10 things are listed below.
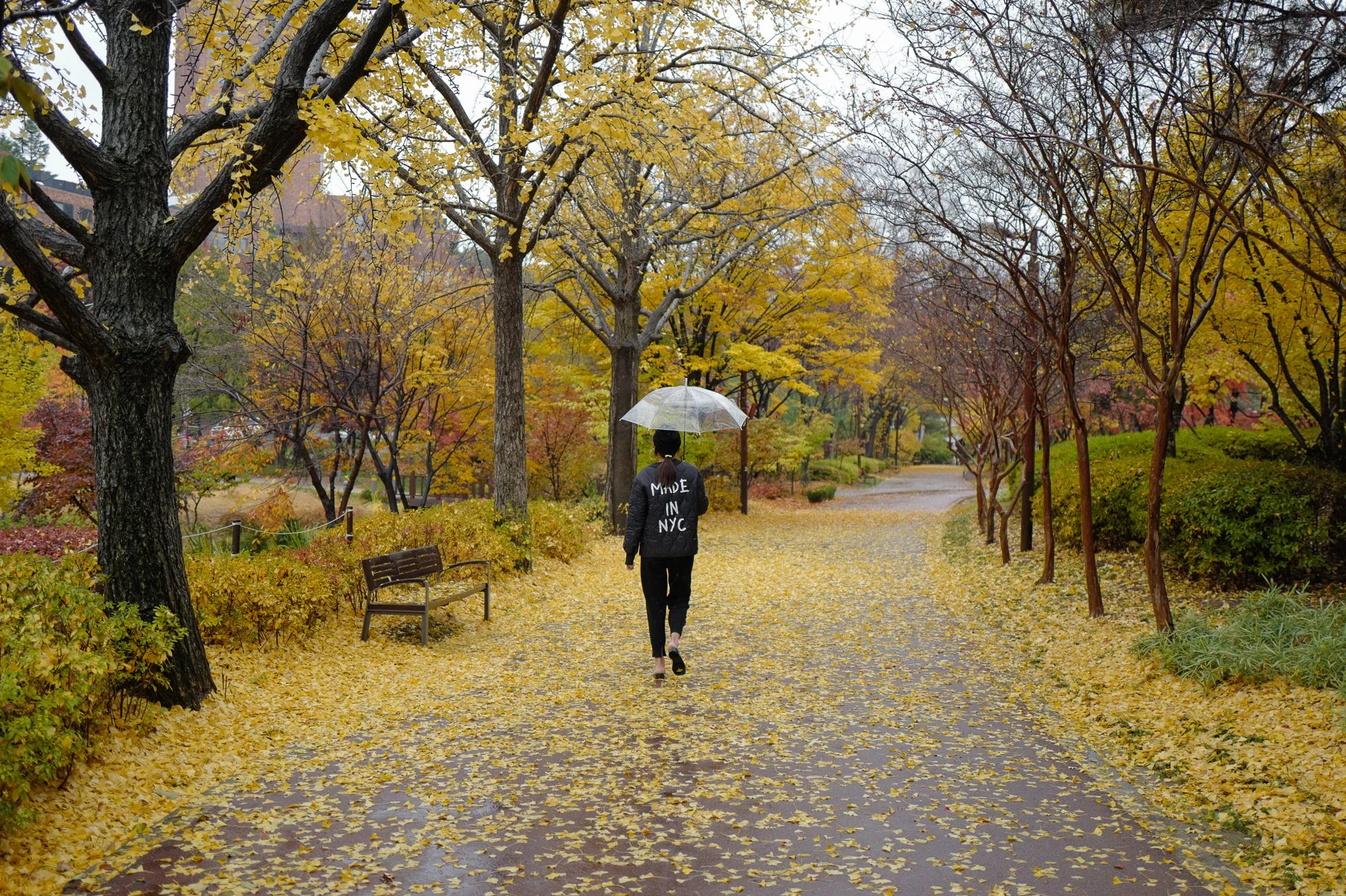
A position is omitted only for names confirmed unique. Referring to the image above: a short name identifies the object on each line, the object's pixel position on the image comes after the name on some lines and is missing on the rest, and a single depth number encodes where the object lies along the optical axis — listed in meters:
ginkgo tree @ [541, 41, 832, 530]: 12.76
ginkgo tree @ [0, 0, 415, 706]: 6.09
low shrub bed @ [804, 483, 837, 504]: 35.08
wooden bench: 8.80
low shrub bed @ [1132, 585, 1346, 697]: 6.30
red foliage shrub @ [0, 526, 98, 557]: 11.27
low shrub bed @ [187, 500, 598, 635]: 7.65
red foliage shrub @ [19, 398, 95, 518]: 16.11
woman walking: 7.71
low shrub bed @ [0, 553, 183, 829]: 4.07
